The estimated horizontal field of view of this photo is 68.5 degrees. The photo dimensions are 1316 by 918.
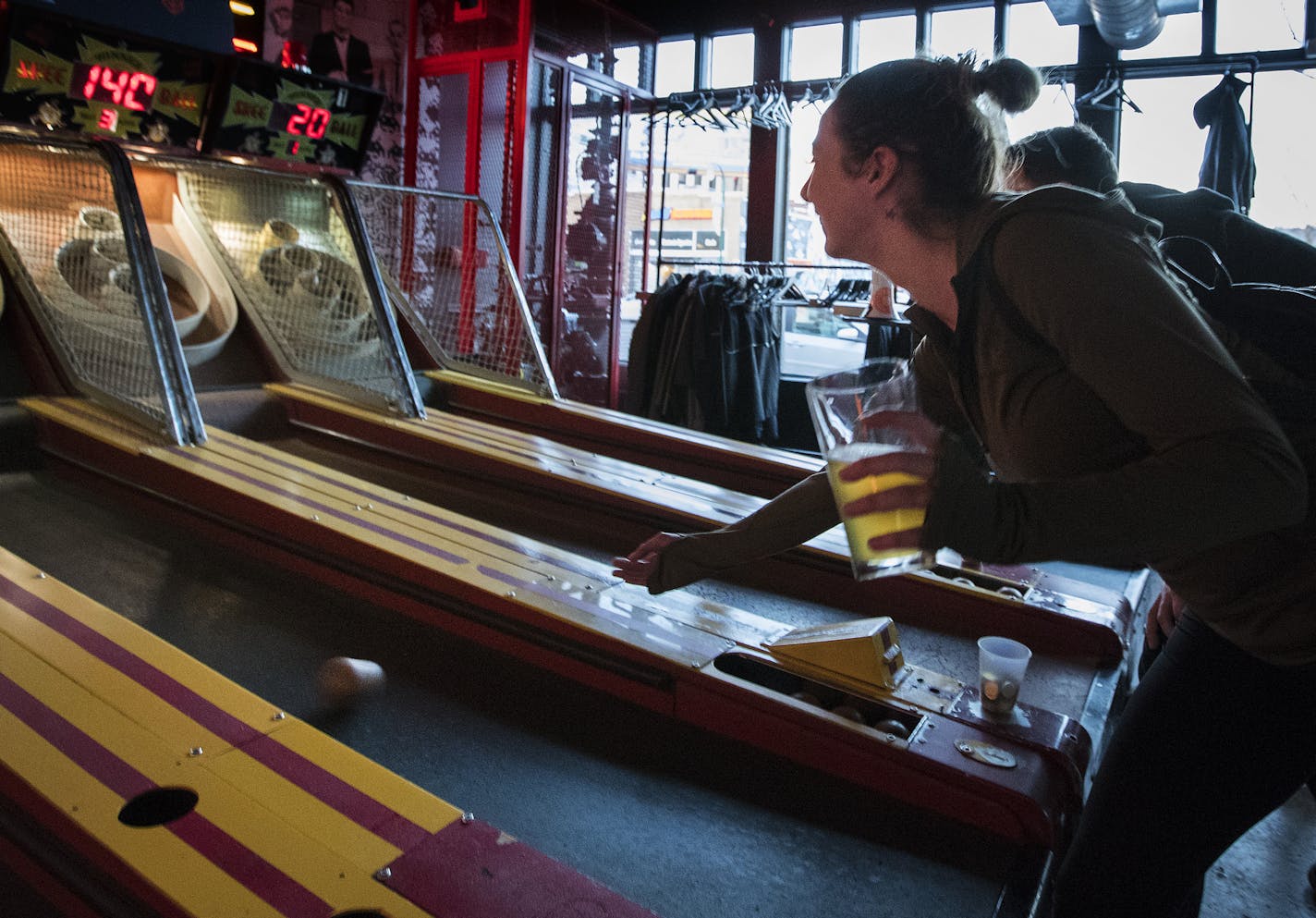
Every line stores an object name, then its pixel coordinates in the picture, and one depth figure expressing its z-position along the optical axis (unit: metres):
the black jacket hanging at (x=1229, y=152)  4.55
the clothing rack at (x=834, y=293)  5.77
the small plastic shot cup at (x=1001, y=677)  1.92
